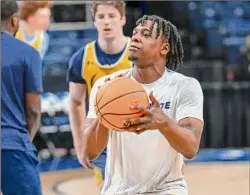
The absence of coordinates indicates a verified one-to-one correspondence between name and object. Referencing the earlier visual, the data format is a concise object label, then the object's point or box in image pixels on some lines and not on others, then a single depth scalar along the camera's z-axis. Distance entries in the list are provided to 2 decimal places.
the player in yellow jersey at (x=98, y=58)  9.14
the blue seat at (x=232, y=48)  19.43
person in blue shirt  6.94
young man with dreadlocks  5.98
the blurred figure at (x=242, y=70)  16.81
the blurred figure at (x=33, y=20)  11.94
